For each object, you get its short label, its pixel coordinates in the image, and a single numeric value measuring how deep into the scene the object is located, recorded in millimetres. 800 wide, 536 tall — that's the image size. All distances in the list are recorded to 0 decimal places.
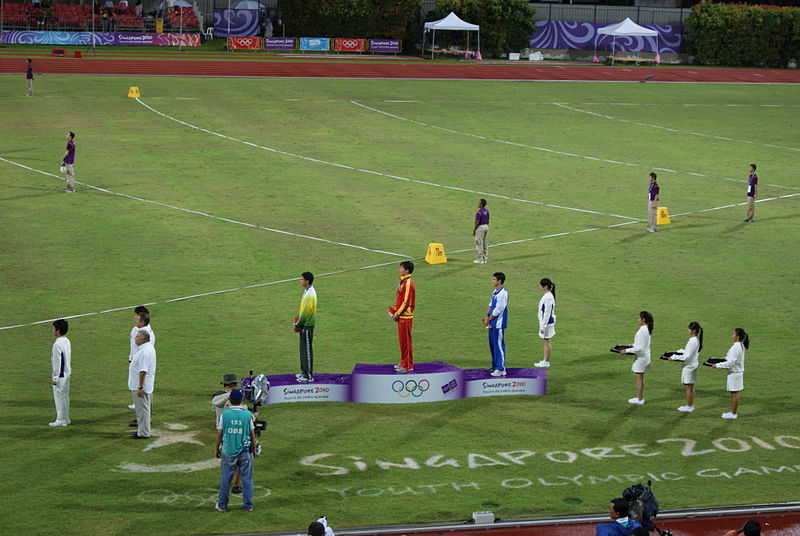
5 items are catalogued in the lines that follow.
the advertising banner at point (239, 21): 79750
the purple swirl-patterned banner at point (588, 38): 81938
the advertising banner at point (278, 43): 77062
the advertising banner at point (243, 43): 76750
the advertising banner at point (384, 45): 78188
